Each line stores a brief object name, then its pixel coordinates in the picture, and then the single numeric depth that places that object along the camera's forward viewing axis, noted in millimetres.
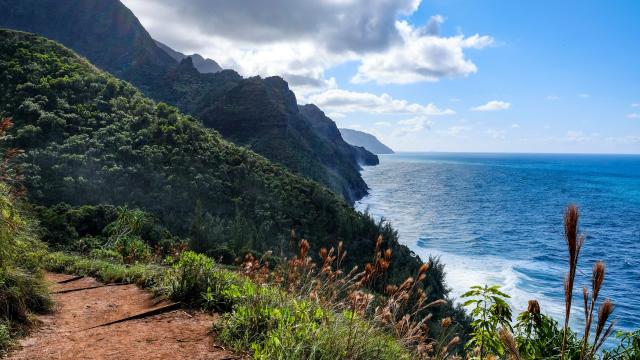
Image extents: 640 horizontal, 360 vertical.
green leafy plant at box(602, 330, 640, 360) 3510
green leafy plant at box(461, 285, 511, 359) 3691
